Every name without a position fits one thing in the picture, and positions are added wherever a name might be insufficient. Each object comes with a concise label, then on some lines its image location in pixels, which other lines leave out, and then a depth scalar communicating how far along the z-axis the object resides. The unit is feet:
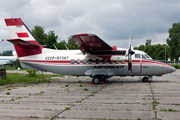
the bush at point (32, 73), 79.81
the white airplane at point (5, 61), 196.03
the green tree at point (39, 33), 252.15
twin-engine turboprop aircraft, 53.78
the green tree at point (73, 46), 305.32
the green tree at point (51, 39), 241.47
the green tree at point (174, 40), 215.92
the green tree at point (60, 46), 231.75
